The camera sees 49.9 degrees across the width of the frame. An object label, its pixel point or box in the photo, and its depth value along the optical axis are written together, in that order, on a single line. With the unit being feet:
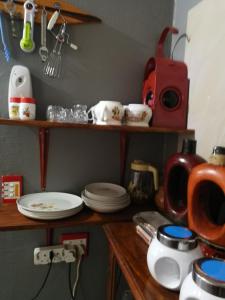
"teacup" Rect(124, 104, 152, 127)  3.49
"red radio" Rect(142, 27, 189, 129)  3.61
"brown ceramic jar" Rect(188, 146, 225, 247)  2.35
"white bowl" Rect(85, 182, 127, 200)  3.48
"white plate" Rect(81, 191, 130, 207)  3.44
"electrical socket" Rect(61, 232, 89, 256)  4.10
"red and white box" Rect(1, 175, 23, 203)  3.70
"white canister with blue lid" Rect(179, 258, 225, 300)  1.49
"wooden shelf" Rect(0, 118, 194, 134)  3.01
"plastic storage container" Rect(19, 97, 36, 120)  3.18
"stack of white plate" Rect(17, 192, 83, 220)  3.14
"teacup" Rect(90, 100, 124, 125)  3.30
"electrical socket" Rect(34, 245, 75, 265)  3.95
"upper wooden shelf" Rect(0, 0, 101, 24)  3.31
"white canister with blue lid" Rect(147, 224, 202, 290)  1.90
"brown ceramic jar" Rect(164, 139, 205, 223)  3.00
